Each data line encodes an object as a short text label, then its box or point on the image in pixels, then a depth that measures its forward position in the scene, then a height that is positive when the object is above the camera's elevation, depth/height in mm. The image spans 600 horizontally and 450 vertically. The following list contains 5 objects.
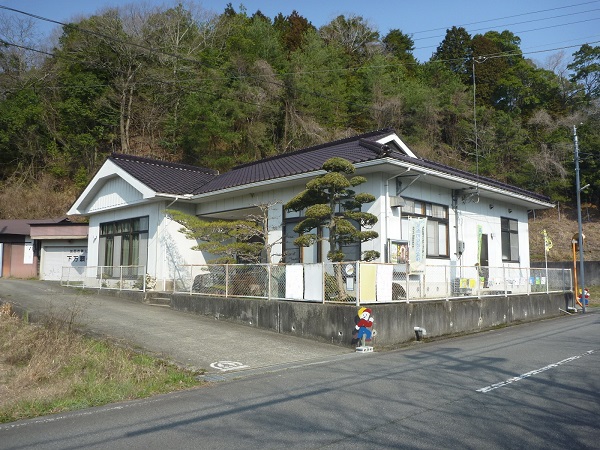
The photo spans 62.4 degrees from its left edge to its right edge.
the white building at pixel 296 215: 12578 +2156
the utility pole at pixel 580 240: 17709 +1215
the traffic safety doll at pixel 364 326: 9234 -1015
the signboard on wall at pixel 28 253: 25562 +903
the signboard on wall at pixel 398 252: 12234 +489
